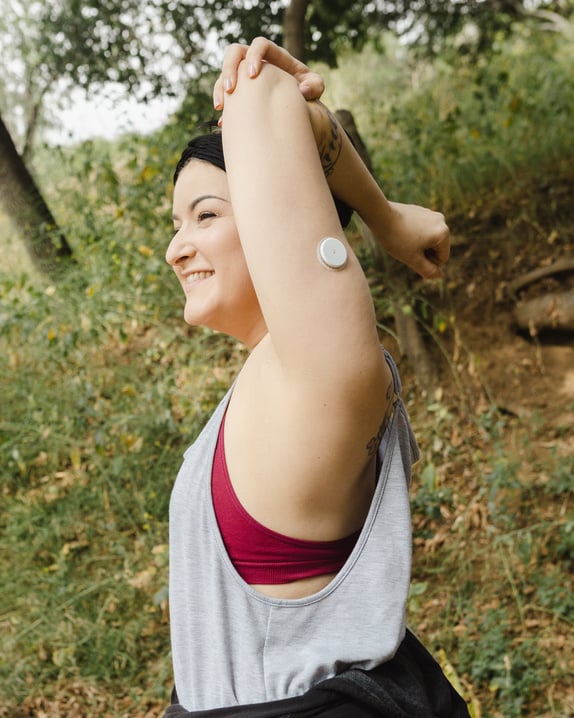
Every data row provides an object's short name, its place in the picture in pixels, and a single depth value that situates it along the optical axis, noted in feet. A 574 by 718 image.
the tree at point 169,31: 13.76
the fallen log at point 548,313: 13.88
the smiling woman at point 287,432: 2.58
